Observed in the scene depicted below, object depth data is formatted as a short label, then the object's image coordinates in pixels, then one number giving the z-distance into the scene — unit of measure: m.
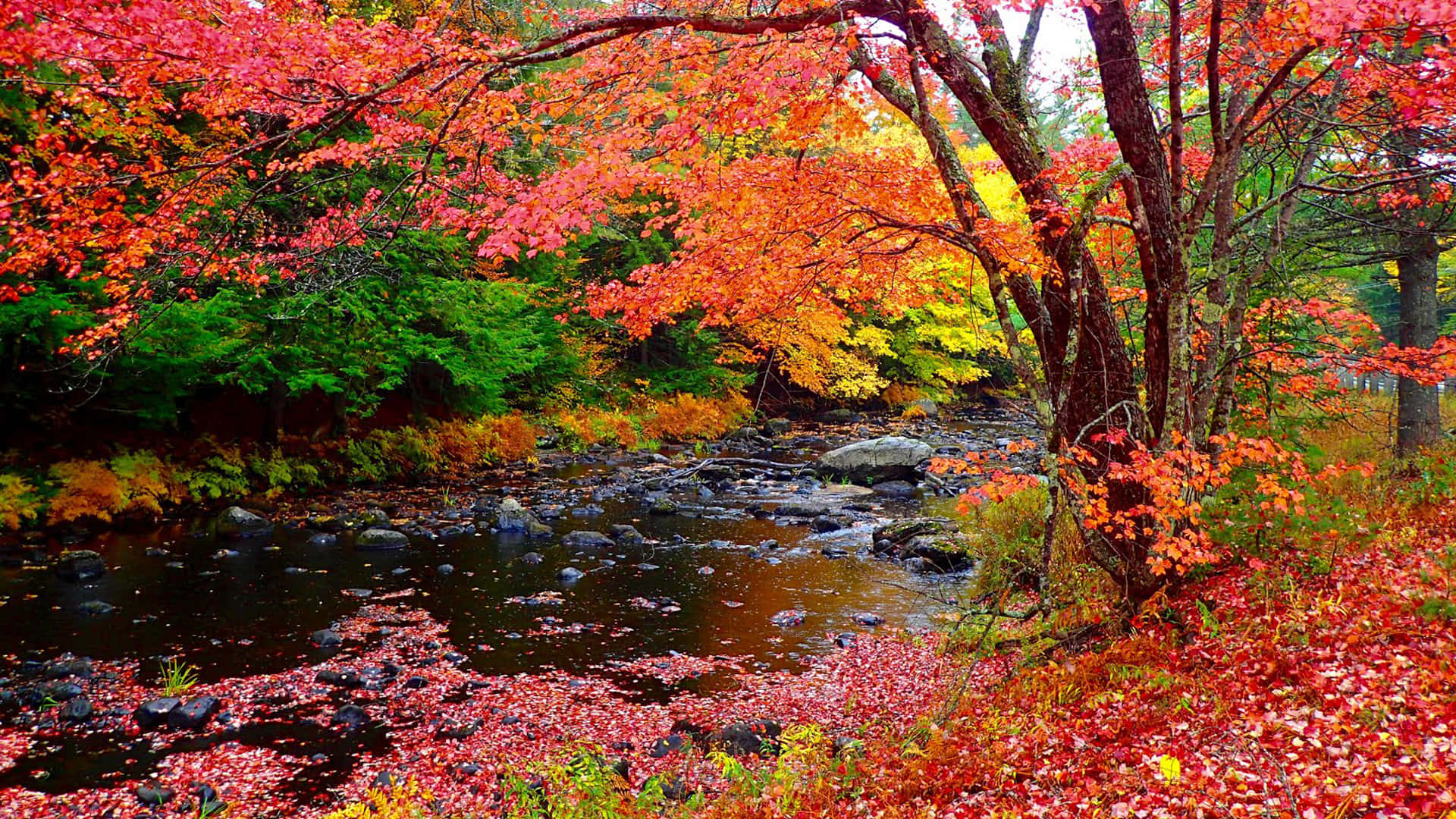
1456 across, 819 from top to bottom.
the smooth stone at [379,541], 12.27
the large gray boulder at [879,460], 18.62
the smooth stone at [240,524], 12.56
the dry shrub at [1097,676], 5.32
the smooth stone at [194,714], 6.55
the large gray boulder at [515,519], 13.62
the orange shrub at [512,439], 19.52
